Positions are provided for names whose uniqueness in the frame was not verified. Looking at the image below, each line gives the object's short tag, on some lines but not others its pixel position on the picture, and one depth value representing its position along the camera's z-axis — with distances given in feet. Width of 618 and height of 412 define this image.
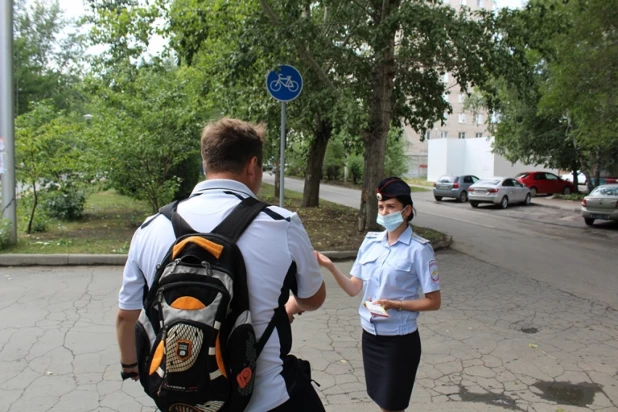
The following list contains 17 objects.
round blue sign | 24.59
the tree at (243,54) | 30.89
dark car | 81.87
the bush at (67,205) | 37.22
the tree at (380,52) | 28.99
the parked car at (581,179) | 121.42
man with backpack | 4.81
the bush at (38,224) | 32.63
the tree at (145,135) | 31.81
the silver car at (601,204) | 50.95
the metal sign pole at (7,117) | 26.76
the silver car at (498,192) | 71.82
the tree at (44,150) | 29.50
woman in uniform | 8.70
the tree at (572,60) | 33.60
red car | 94.07
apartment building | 228.02
